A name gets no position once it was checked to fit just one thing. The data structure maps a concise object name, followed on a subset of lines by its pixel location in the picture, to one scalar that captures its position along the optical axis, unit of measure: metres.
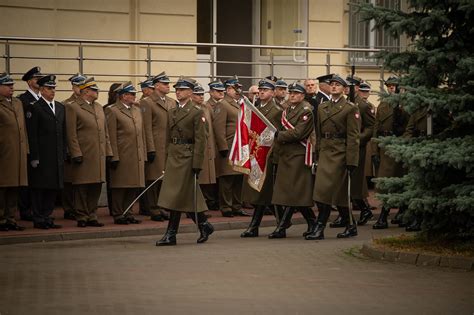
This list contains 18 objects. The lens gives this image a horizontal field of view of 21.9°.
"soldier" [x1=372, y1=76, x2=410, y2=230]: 18.52
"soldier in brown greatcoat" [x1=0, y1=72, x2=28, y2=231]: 17.55
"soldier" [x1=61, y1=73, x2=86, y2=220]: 18.61
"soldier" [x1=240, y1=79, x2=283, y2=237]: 17.50
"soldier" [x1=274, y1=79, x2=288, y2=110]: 19.66
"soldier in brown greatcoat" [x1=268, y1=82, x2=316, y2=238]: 17.03
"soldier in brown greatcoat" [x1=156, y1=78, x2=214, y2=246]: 16.19
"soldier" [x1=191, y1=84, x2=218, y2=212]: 20.14
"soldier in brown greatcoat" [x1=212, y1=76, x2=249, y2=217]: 20.34
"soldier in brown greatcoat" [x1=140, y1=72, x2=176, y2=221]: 19.55
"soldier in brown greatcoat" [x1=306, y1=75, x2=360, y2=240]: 16.78
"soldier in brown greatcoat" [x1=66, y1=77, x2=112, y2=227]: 18.30
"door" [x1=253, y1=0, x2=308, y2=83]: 25.23
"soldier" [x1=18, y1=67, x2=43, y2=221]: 18.17
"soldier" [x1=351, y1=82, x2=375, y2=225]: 18.42
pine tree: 13.90
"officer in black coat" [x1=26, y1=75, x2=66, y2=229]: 17.91
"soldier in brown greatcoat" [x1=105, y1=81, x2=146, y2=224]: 19.06
